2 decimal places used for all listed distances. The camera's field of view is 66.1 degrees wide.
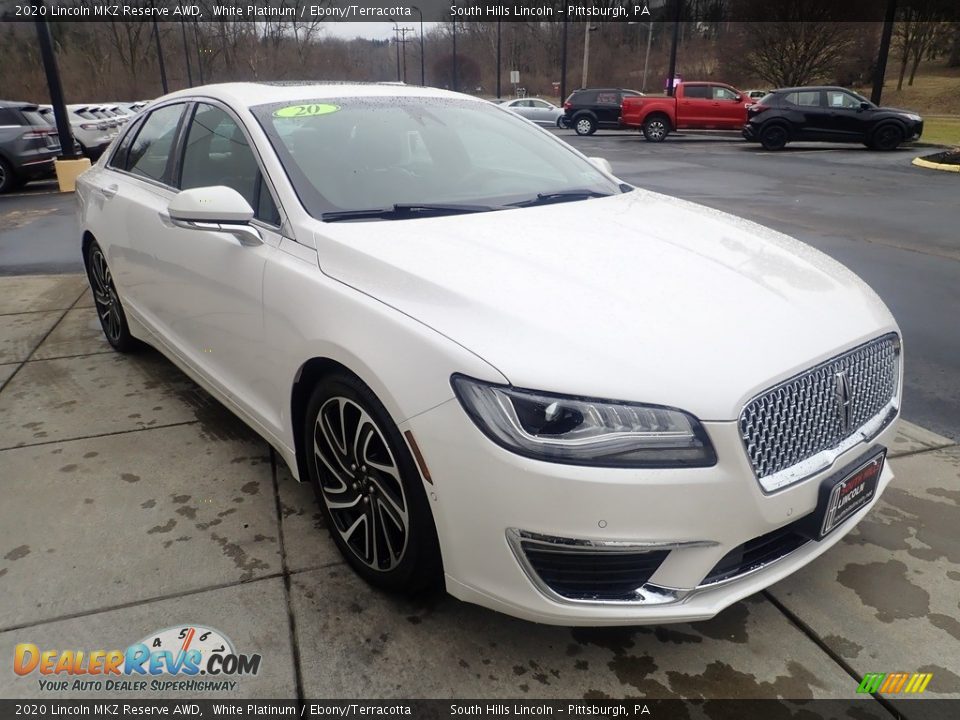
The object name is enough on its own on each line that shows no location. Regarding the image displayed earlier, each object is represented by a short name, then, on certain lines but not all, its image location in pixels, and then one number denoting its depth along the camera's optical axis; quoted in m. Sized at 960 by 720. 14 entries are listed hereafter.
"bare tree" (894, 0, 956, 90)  48.00
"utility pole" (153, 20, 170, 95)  40.34
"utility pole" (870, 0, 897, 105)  20.49
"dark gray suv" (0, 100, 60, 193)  12.98
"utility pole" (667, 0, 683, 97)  27.30
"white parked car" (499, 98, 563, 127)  29.69
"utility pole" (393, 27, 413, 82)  66.00
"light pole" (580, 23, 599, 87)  43.31
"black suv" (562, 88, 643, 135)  26.25
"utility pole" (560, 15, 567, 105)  37.27
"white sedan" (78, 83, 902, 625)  1.82
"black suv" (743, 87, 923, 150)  18.62
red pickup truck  23.61
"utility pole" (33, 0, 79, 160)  10.15
